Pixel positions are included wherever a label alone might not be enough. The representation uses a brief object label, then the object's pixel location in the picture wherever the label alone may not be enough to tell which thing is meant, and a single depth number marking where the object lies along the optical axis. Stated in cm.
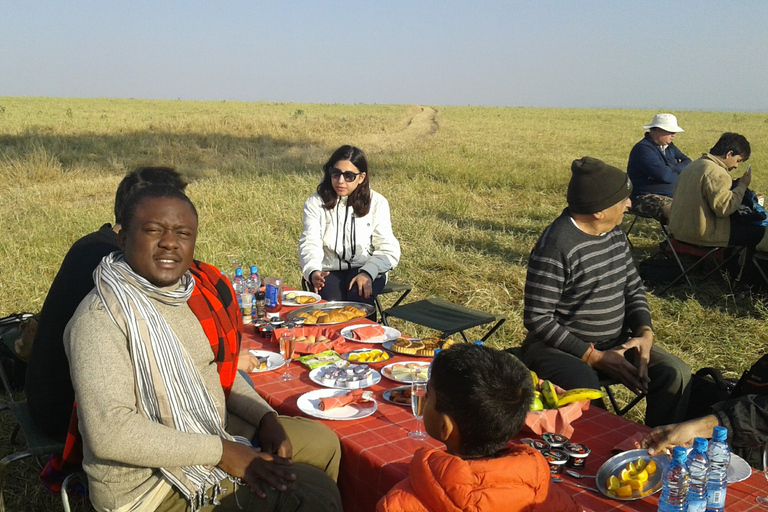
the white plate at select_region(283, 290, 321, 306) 421
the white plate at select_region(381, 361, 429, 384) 293
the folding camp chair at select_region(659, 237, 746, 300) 651
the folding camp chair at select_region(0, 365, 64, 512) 249
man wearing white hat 807
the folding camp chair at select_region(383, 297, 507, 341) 430
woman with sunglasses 495
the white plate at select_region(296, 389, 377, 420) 260
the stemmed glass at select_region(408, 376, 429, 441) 231
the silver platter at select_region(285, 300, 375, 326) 399
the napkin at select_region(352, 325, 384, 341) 346
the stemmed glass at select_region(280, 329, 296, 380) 300
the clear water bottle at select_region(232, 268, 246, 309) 384
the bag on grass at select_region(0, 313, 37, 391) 415
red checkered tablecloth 202
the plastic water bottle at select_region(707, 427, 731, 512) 188
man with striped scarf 207
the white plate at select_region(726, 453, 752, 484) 206
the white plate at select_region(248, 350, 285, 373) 312
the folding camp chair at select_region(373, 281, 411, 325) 528
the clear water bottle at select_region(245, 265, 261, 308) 409
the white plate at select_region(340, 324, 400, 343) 344
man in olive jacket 640
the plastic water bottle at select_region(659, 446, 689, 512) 185
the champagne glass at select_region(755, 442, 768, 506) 197
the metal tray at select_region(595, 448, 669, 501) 202
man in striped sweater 342
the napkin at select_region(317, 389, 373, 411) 266
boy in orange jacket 173
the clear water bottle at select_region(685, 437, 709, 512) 185
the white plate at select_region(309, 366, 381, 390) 288
